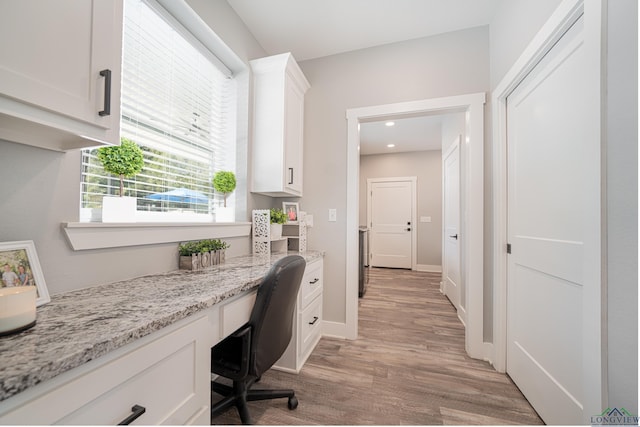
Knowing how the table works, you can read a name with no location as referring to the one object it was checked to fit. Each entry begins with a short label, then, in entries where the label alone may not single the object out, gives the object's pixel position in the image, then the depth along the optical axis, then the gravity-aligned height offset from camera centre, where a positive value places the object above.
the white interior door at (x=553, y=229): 1.06 -0.05
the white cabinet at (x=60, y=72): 0.64 +0.42
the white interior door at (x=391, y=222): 5.69 -0.09
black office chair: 1.13 -0.58
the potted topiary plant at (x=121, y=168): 1.10 +0.21
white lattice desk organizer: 2.00 -0.12
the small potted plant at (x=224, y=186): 1.86 +0.23
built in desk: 0.48 -0.34
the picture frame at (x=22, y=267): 0.74 -0.16
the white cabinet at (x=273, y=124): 2.05 +0.78
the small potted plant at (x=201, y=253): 1.41 -0.22
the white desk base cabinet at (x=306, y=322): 1.74 -0.80
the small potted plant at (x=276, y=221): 2.06 -0.03
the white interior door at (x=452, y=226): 2.95 -0.11
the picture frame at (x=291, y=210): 2.31 +0.07
